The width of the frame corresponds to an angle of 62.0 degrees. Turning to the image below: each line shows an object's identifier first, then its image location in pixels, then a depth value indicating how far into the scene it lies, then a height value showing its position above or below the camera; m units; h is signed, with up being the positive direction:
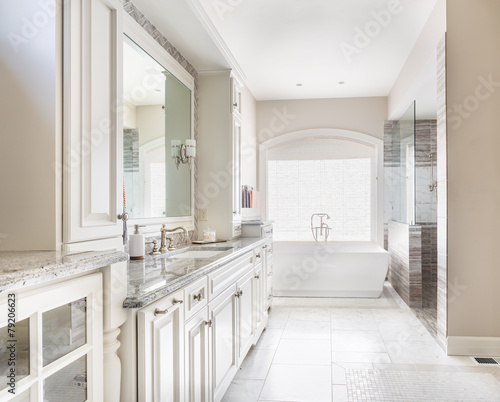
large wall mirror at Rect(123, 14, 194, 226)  2.58 +0.49
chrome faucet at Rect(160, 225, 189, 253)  2.71 -0.27
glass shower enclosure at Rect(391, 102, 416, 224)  4.84 +0.40
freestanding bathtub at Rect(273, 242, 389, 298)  5.07 -0.88
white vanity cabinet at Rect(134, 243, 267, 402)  1.41 -0.60
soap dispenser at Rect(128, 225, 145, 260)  2.31 -0.26
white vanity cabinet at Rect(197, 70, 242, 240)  3.78 +0.46
